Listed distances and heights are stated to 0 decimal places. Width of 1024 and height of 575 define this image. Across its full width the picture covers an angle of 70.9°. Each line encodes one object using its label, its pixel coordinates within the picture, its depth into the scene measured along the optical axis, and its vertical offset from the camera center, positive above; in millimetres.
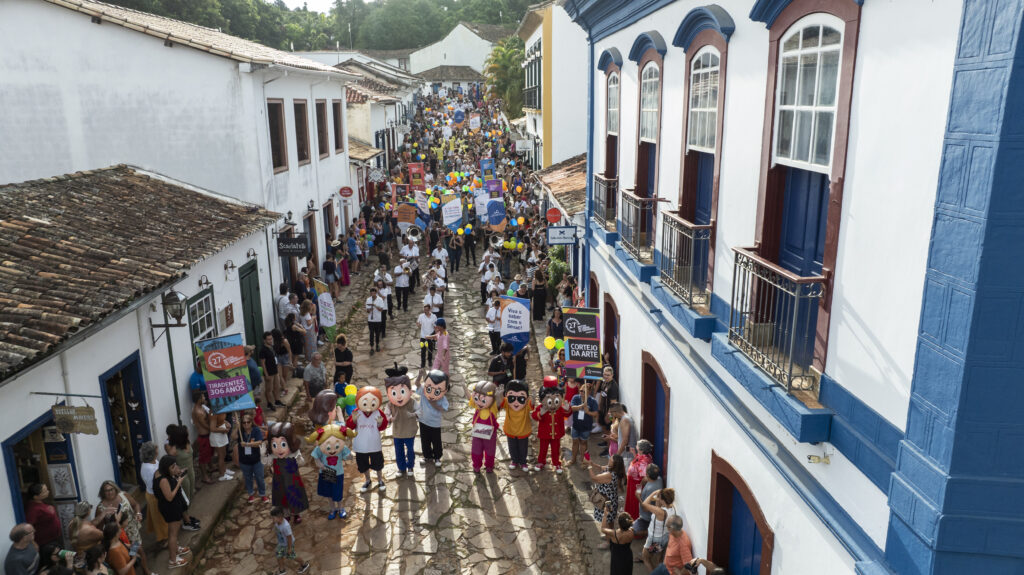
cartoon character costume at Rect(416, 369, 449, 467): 10234 -4072
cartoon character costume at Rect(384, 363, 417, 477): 10125 -3935
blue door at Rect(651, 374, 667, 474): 9414 -3779
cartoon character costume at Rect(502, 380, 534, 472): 10445 -4148
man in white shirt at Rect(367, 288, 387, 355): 15070 -3806
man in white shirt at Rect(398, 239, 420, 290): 18656 -3090
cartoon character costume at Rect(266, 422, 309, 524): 8852 -4102
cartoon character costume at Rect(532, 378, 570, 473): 10609 -4195
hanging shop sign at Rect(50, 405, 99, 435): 6977 -2719
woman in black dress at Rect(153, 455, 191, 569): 8211 -4113
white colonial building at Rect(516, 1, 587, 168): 23641 +1504
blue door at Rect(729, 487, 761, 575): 6340 -3674
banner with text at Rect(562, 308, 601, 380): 10797 -3141
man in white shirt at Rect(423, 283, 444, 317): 14984 -3430
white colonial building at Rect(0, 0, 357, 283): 13023 +655
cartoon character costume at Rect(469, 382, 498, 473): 10273 -4198
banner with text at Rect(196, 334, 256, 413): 10273 -3386
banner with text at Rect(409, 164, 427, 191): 24359 -1568
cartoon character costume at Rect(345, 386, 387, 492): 9906 -4062
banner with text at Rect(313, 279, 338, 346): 15172 -3627
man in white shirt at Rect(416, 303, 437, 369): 14008 -3745
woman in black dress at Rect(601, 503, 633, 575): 7549 -4313
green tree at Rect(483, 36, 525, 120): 39344 +3269
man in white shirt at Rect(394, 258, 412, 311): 17734 -3550
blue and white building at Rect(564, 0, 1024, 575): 3375 -942
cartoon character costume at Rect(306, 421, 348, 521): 9234 -4190
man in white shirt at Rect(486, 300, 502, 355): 14617 -3761
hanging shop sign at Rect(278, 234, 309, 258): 14883 -2280
